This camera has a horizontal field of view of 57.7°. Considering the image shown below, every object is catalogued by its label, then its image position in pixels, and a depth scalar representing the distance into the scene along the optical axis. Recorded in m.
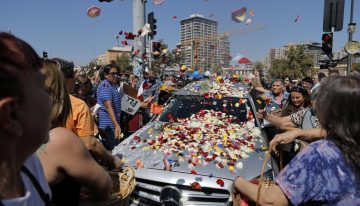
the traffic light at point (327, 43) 12.20
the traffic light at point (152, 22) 15.80
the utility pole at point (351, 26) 12.70
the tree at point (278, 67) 51.22
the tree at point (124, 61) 56.64
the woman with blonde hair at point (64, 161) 1.69
